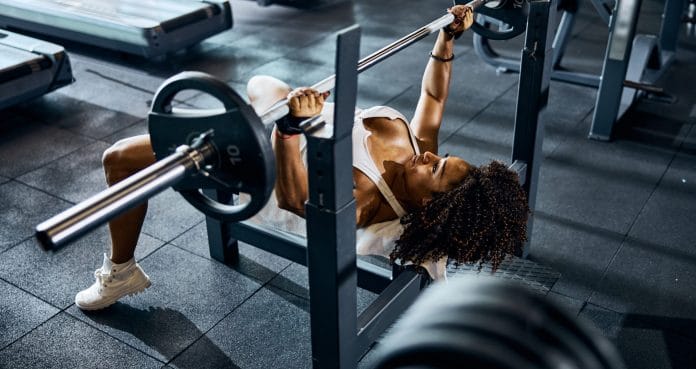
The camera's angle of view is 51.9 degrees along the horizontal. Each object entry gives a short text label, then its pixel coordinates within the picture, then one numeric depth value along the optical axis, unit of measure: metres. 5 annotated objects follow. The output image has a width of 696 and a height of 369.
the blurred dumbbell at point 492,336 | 0.90
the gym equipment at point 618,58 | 3.25
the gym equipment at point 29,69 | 3.58
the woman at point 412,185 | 1.78
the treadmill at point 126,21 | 4.23
